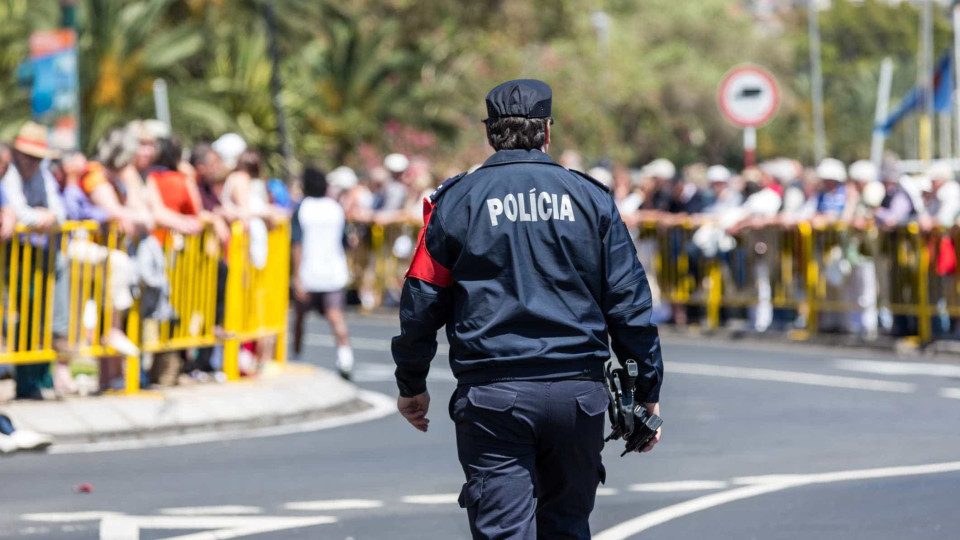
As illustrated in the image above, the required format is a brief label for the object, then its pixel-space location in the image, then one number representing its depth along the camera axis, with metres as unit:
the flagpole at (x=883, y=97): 53.61
